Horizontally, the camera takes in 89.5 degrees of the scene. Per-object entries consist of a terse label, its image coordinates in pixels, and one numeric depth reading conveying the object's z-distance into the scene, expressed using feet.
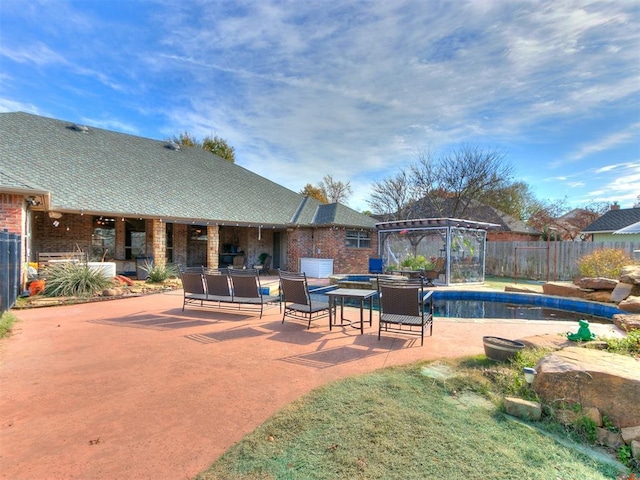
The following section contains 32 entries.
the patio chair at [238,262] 57.41
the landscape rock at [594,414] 9.14
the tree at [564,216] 96.07
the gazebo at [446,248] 44.14
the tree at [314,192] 120.26
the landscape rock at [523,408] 9.66
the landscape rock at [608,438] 8.66
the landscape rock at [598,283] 29.78
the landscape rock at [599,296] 29.63
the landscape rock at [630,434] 8.42
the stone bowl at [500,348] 13.65
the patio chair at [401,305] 17.53
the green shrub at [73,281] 29.40
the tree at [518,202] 93.37
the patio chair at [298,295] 20.20
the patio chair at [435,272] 43.64
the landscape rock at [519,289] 36.50
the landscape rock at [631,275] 27.03
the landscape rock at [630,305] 23.38
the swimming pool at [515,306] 28.33
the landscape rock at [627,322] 18.83
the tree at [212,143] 99.19
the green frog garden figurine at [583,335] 15.72
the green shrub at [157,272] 38.52
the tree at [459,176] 70.08
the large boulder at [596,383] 8.96
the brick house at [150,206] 38.55
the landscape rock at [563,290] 31.97
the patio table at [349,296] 19.85
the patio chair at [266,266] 56.92
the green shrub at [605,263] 38.22
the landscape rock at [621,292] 27.66
